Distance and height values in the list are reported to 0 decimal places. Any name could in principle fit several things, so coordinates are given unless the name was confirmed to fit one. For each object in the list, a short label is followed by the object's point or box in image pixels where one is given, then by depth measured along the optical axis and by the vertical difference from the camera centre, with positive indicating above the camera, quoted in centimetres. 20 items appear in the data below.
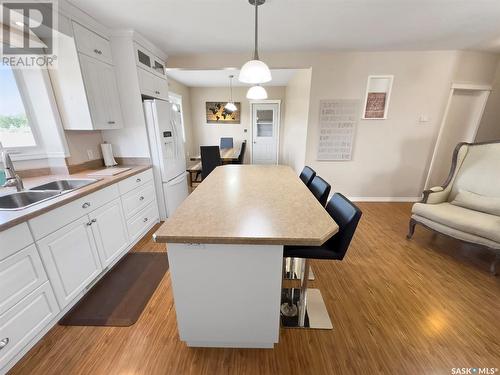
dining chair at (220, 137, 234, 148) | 611 -43
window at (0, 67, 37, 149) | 171 +13
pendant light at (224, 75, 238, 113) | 502 +82
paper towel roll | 245 -31
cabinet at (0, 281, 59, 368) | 110 -112
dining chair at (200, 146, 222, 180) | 377 -56
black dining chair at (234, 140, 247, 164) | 454 -64
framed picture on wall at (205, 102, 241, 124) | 598 +42
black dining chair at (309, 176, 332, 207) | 167 -53
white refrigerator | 254 -32
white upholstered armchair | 186 -81
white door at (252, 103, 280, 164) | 610 -12
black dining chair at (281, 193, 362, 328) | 114 -71
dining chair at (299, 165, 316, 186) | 207 -51
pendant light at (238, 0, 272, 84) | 153 +42
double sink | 152 -52
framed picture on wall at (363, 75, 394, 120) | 315 +48
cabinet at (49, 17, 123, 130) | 182 +48
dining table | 433 -61
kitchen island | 98 -68
